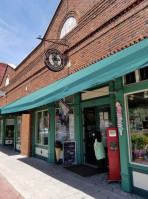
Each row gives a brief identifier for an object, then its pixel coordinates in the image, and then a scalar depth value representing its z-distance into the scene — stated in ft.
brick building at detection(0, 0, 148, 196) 14.03
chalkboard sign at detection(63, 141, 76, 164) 23.12
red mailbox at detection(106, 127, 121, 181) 16.15
